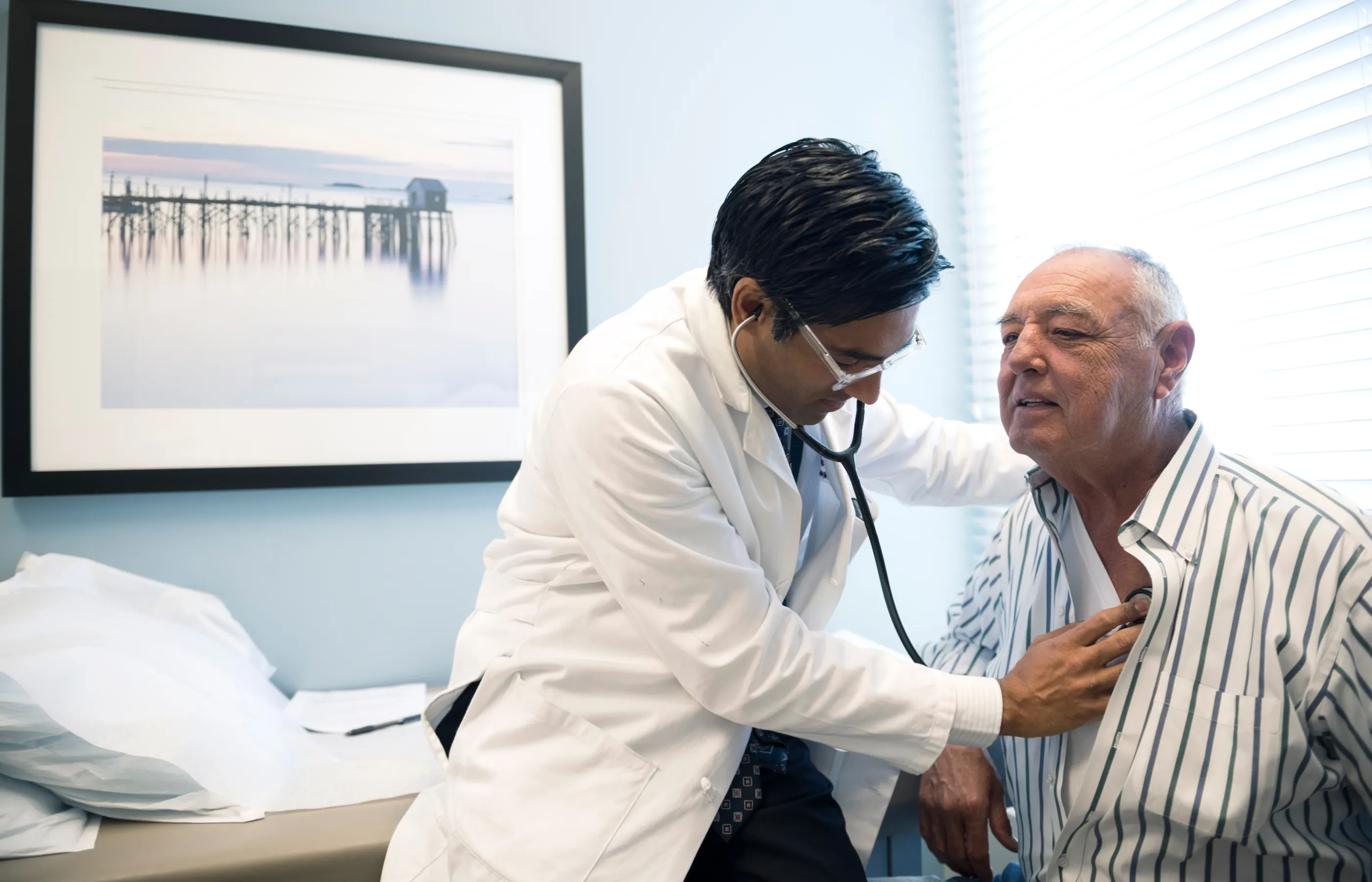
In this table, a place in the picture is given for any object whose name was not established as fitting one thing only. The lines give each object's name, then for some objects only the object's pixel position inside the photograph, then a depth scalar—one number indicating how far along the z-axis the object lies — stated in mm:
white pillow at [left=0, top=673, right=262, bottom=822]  1104
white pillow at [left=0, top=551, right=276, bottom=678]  1423
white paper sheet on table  1534
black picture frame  1522
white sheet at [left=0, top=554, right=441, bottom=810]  1172
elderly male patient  914
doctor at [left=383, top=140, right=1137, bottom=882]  949
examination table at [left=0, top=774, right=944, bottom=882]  1045
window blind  1315
